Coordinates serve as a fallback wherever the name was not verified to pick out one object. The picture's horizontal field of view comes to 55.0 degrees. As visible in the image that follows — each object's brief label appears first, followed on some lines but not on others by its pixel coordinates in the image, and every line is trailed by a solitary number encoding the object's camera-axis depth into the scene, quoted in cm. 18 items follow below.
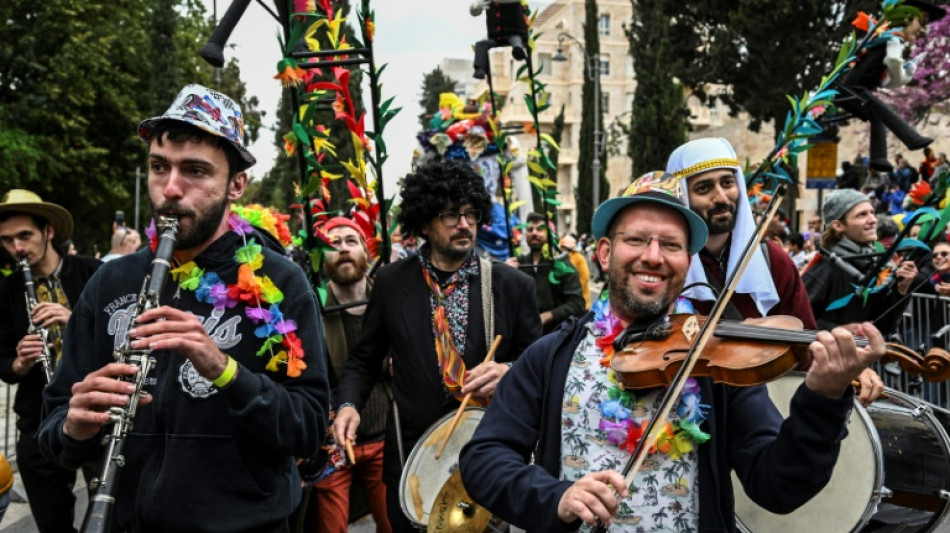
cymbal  346
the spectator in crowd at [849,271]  541
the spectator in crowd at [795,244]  1507
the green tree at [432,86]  6681
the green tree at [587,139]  4420
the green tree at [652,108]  3506
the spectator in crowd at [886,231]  861
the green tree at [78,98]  2350
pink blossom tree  1572
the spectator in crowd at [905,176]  1616
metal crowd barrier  725
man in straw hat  490
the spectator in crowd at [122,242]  962
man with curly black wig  411
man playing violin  225
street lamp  3157
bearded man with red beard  473
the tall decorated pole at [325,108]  446
